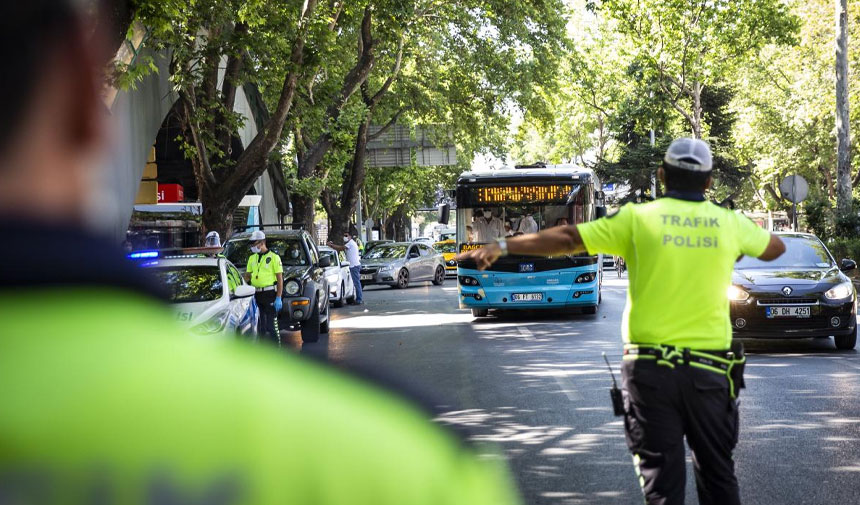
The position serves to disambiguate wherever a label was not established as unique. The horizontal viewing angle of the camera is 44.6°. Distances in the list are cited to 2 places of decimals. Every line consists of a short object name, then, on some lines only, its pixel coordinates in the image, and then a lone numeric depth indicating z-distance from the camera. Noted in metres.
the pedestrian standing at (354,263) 26.75
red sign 30.10
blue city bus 18.86
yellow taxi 42.97
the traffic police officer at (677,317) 3.97
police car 10.60
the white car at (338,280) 24.42
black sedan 12.87
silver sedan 35.03
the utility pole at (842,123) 28.78
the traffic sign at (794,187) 25.83
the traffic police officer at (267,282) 14.84
